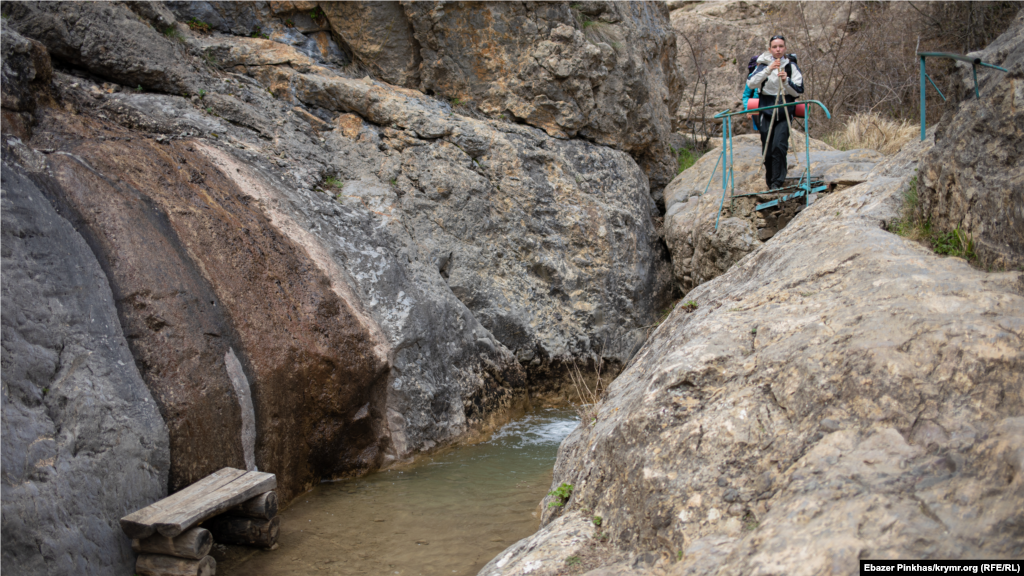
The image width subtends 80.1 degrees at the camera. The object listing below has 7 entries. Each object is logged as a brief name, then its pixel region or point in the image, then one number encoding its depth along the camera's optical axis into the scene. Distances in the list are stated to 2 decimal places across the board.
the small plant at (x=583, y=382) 7.67
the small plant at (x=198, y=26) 8.21
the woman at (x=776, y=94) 6.89
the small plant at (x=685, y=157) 11.43
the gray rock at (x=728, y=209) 7.50
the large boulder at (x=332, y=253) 4.75
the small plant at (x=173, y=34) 7.53
